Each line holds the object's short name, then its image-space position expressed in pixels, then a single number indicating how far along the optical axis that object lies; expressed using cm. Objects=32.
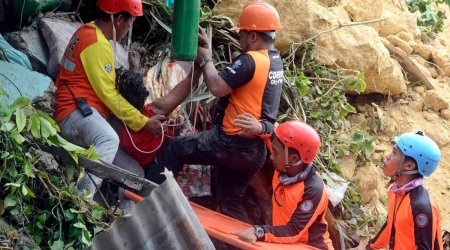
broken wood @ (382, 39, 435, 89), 1634
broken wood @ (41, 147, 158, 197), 792
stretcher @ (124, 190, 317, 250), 947
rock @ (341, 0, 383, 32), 1607
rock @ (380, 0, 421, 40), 1723
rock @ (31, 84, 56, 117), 1023
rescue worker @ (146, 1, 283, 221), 1030
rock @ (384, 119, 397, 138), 1524
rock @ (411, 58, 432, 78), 1666
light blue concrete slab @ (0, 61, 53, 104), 990
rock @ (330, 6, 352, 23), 1542
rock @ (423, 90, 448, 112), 1602
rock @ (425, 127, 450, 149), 1547
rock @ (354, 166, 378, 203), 1345
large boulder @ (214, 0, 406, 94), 1361
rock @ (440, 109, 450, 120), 1603
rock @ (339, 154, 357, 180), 1338
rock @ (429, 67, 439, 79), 1703
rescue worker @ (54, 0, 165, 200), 999
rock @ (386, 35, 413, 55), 1696
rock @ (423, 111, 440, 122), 1585
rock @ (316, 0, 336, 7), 1553
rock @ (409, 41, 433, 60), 1732
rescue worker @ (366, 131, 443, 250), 961
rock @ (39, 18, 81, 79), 1124
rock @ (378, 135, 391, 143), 1508
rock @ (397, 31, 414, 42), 1734
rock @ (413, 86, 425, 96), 1620
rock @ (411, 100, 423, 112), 1590
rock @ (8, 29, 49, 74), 1130
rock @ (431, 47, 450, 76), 1719
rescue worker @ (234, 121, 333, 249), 981
